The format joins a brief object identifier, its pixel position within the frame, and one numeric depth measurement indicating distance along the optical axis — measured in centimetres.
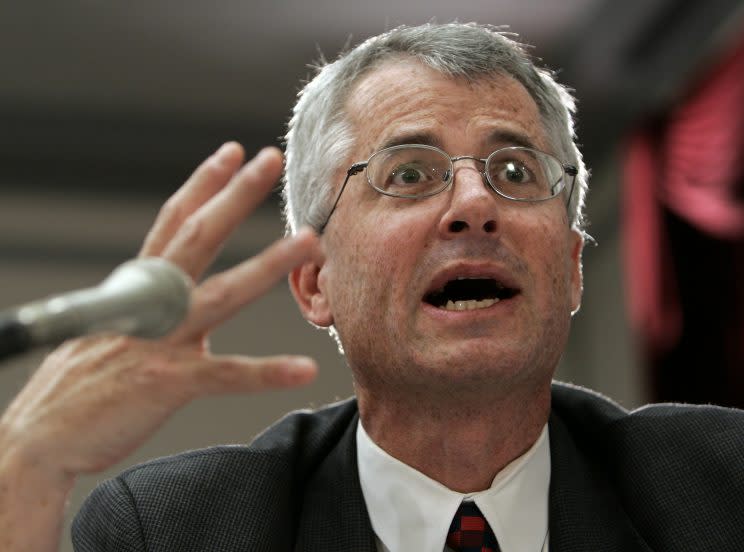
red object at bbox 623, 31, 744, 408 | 510
